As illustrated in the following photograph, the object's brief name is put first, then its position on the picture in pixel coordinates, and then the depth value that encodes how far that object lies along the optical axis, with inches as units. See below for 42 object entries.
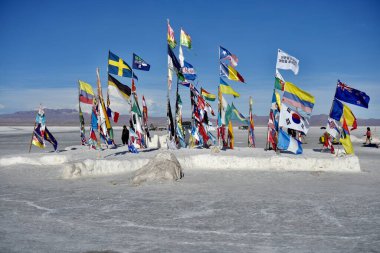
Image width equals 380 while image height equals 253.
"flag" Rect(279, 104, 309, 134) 808.3
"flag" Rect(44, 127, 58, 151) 925.0
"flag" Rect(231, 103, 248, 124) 967.0
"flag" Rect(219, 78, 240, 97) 932.6
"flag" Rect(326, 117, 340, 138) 805.2
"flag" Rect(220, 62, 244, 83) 933.8
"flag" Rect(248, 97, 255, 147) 1014.3
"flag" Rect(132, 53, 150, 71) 842.2
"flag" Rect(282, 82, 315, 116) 806.5
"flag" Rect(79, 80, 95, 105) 941.8
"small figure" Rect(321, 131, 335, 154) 835.4
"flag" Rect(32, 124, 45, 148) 911.0
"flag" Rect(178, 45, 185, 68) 920.3
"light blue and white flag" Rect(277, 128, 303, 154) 817.5
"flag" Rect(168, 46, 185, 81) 896.3
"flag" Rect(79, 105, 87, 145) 1026.1
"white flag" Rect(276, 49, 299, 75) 824.3
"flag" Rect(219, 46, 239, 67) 939.3
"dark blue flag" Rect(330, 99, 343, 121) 803.4
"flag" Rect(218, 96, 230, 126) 952.3
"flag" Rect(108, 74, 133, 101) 826.8
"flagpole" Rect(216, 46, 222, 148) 949.3
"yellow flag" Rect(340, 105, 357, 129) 800.4
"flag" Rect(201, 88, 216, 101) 1050.1
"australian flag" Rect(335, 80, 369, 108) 773.9
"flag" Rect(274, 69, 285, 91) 854.5
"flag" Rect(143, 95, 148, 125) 926.9
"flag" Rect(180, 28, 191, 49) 927.0
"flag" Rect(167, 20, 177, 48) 900.0
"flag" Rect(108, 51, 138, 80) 826.8
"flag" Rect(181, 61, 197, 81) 924.0
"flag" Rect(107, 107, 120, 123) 903.5
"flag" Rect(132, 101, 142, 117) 847.1
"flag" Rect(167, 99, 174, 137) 904.8
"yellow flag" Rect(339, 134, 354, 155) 786.2
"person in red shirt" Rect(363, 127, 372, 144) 1370.8
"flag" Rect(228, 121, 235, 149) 946.7
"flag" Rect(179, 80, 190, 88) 934.2
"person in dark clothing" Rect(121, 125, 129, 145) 1099.6
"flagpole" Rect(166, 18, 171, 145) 893.8
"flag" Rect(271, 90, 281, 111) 901.2
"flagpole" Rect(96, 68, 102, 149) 797.9
